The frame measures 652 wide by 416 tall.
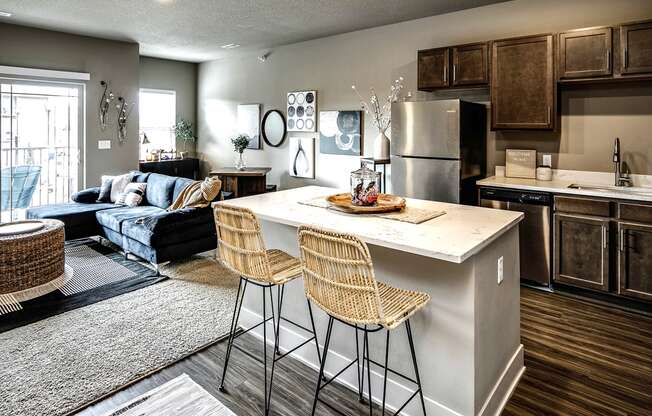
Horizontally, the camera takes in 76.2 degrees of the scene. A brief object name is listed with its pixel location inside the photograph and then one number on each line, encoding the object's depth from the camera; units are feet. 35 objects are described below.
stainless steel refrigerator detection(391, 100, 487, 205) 13.26
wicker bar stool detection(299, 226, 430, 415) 5.33
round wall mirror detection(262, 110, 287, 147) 21.89
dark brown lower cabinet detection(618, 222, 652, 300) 10.53
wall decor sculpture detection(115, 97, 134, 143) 21.40
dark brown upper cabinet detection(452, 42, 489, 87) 13.60
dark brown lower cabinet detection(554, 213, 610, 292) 11.14
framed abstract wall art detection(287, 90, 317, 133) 20.07
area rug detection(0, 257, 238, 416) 7.55
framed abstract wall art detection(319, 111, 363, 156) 18.34
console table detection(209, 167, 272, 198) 19.89
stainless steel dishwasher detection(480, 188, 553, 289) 12.07
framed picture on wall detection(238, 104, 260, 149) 23.15
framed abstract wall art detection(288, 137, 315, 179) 20.40
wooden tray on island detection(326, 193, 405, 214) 7.60
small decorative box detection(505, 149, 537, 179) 13.79
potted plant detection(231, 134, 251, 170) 21.85
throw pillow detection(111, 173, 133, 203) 18.80
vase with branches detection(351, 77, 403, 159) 16.90
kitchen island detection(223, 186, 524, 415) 6.09
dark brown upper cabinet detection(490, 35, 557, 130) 12.36
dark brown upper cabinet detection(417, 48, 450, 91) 14.53
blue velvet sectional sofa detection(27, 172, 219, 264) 13.99
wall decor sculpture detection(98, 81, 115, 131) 20.79
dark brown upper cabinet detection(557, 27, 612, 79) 11.32
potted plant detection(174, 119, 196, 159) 26.27
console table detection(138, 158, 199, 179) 23.52
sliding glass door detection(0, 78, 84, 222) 18.56
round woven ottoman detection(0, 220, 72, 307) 11.57
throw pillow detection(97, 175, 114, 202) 18.92
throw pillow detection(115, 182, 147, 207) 17.99
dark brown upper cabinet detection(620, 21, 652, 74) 10.71
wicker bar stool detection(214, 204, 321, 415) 6.72
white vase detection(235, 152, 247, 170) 21.51
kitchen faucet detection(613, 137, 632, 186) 12.09
